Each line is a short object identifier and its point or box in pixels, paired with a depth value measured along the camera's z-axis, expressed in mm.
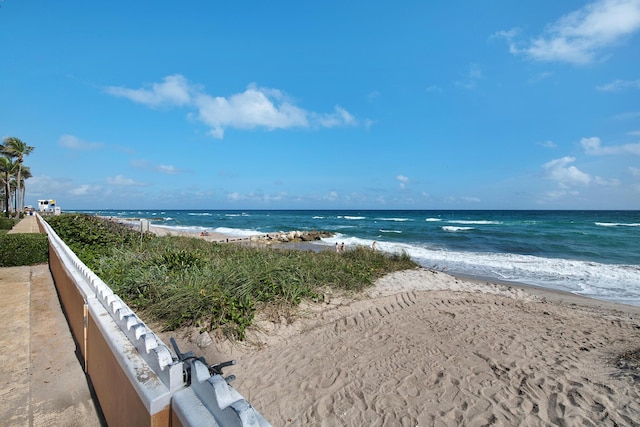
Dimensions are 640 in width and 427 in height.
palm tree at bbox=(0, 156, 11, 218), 36866
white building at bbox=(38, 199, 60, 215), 54175
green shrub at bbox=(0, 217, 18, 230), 20666
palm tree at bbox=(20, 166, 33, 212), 45062
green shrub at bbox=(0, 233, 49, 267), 9438
